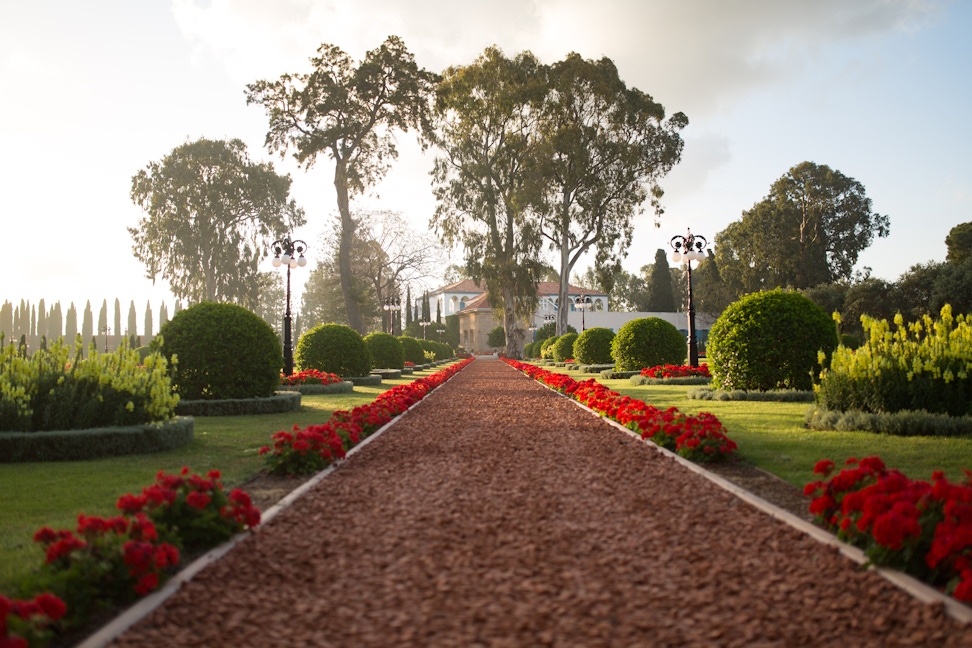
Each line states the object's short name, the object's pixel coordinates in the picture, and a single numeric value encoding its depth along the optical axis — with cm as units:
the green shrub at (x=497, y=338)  7019
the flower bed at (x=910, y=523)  316
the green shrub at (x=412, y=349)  3541
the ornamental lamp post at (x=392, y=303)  3894
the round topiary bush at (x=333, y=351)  2027
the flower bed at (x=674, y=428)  670
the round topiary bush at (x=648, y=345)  2270
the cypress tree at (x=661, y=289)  6347
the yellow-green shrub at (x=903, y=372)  838
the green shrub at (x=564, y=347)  3342
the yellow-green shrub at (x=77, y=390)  768
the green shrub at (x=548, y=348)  3984
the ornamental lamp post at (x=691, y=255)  2013
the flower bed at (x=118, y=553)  269
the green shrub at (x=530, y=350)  5012
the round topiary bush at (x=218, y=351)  1195
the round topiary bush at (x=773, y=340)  1281
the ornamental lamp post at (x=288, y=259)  1966
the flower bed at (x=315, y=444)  634
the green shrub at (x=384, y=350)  2758
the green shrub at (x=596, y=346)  2855
